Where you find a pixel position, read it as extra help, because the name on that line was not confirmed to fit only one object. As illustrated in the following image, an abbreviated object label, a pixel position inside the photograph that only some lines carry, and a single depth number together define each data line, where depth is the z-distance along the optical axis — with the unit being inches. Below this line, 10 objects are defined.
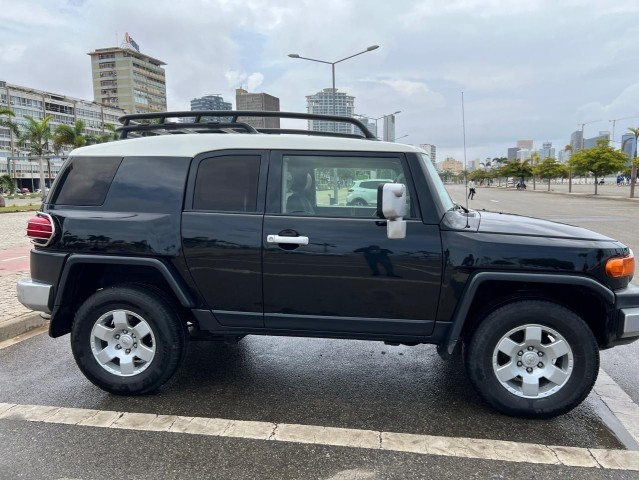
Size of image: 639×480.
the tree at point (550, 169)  2357.5
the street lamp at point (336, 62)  963.3
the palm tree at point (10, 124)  1399.9
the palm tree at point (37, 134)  1455.5
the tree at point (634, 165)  1353.8
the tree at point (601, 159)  1489.9
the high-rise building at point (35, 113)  3356.3
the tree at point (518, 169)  3120.1
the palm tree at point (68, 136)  1631.4
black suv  125.9
